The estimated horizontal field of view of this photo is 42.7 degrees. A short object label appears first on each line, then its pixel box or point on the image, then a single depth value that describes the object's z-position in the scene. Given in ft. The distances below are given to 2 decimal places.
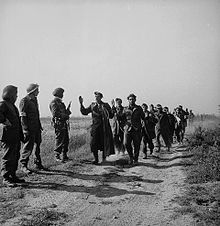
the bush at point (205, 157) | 23.86
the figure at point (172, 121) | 49.53
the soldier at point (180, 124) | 53.13
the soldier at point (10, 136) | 20.86
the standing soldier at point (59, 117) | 30.37
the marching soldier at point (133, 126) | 31.83
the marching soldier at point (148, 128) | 39.32
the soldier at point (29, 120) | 24.35
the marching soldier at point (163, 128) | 43.01
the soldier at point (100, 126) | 30.89
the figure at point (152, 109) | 44.76
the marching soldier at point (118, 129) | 40.30
